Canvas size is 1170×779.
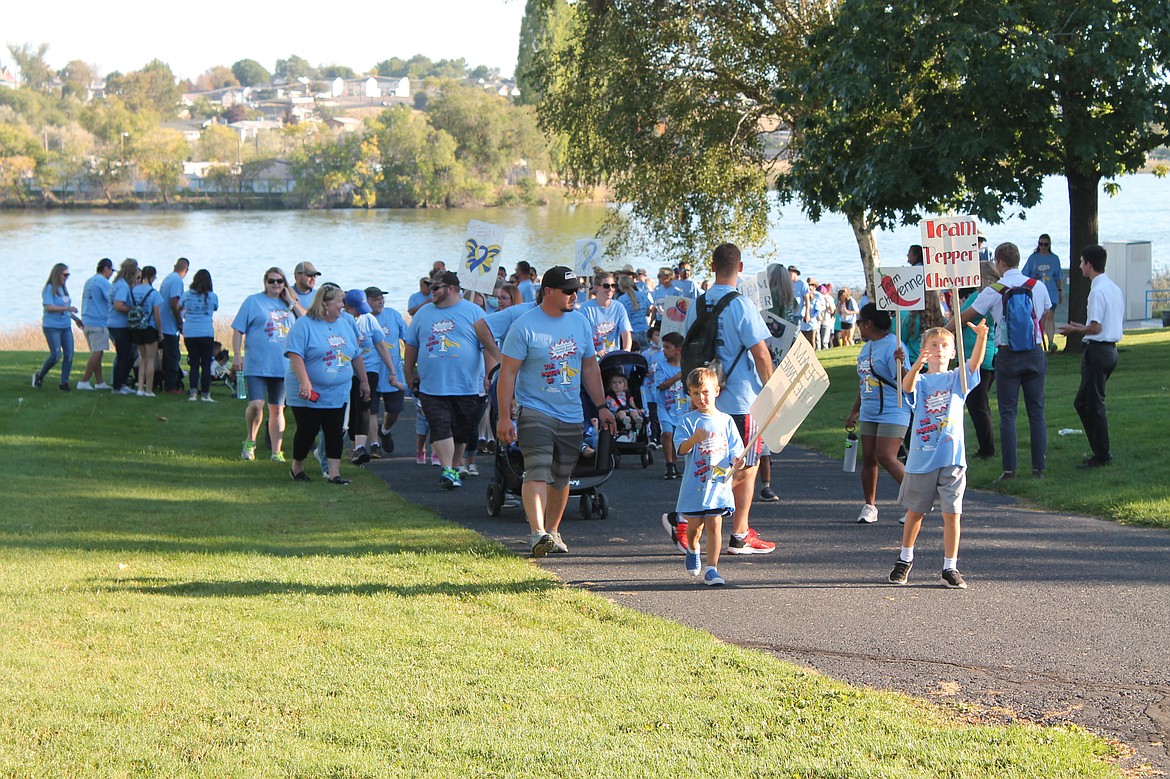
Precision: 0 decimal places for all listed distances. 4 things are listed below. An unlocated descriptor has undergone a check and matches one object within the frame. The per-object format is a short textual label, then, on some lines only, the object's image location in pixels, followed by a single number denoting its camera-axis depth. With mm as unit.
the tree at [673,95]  27234
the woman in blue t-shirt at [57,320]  19422
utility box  29812
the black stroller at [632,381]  13047
